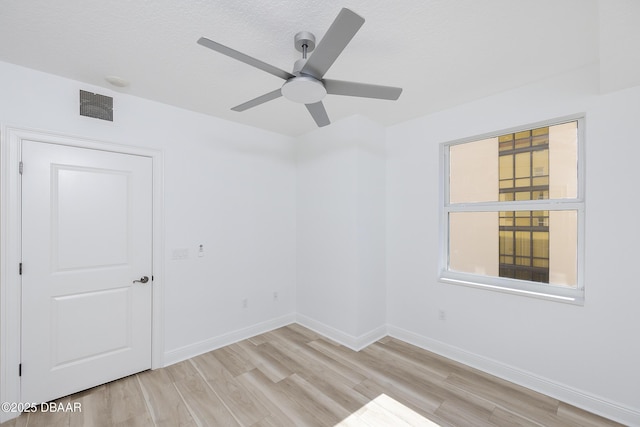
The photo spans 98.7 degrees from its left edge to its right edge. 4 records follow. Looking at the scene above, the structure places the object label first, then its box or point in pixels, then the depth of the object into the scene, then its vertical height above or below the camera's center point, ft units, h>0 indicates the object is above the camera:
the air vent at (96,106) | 7.76 +3.06
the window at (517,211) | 7.80 +0.07
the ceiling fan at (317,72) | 4.09 +2.65
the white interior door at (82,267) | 7.20 -1.62
